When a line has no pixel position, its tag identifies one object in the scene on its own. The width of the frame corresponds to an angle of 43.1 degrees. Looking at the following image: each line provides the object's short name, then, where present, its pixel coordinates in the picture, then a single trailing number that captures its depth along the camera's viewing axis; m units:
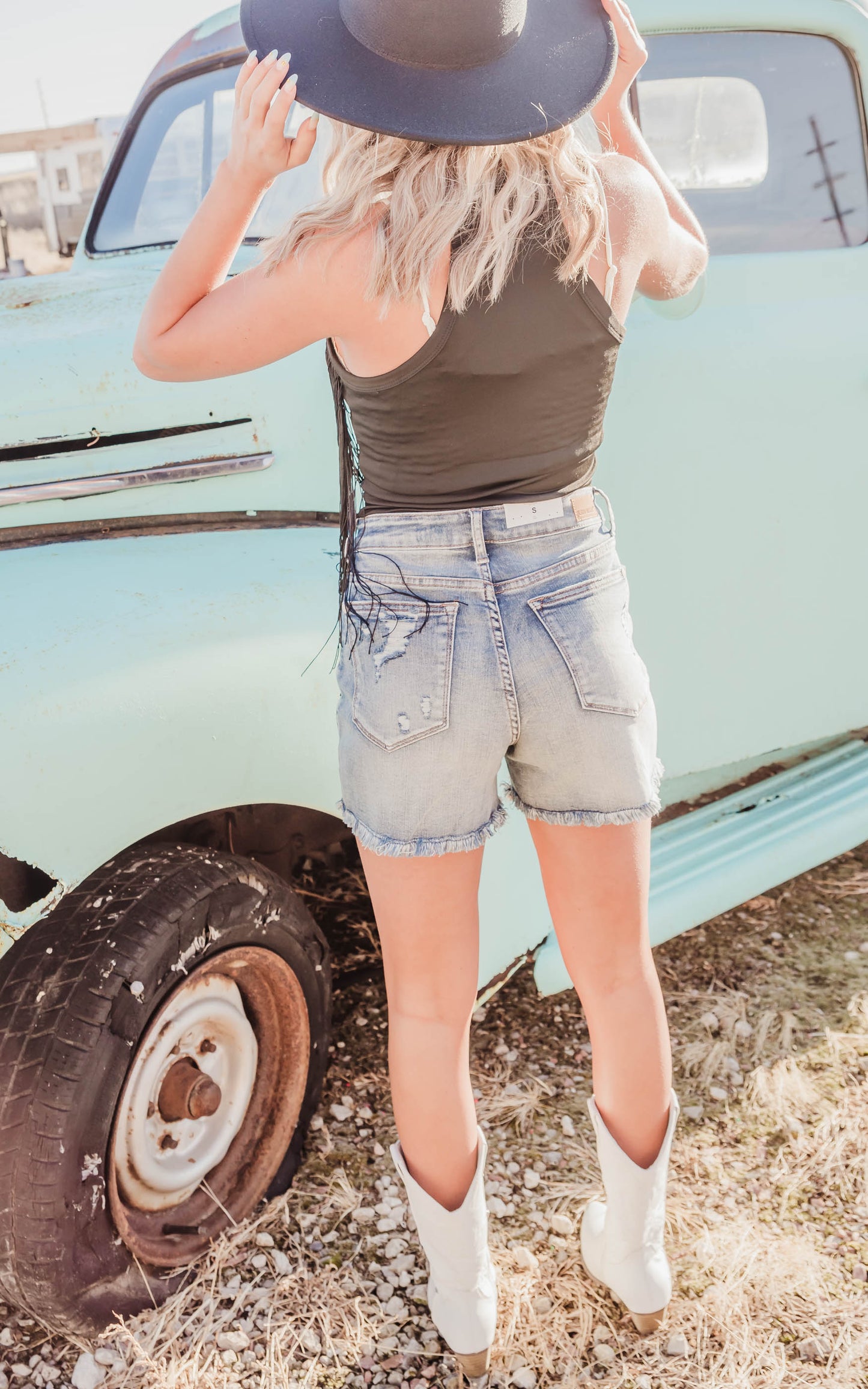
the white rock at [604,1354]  1.72
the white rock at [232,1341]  1.77
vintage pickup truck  1.58
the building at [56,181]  13.00
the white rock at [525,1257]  1.89
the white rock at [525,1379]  1.69
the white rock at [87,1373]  1.71
